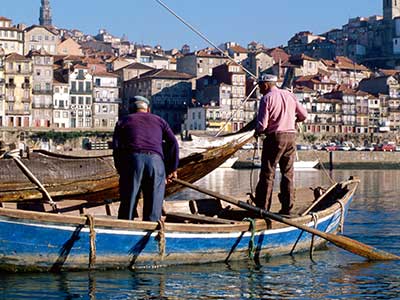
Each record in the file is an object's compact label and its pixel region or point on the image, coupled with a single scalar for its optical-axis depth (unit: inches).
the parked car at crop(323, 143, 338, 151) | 3633.4
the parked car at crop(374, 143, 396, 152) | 3745.1
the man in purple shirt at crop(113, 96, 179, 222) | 448.1
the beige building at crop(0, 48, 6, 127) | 3747.3
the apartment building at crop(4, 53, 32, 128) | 3772.1
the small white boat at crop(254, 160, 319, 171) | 3137.1
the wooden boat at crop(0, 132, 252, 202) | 576.1
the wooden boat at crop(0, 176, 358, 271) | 414.3
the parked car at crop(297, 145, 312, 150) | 3689.5
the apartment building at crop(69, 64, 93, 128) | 3954.2
